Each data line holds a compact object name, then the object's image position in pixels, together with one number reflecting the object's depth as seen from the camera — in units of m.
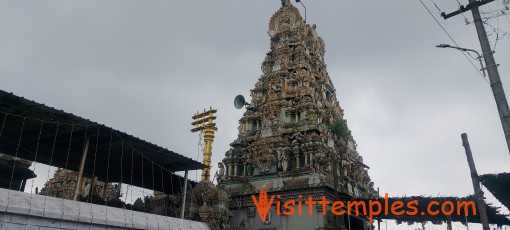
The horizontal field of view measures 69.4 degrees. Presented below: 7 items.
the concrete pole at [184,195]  22.38
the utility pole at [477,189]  16.16
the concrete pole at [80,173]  17.51
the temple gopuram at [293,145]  29.33
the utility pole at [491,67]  13.07
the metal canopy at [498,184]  17.77
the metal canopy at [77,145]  16.73
